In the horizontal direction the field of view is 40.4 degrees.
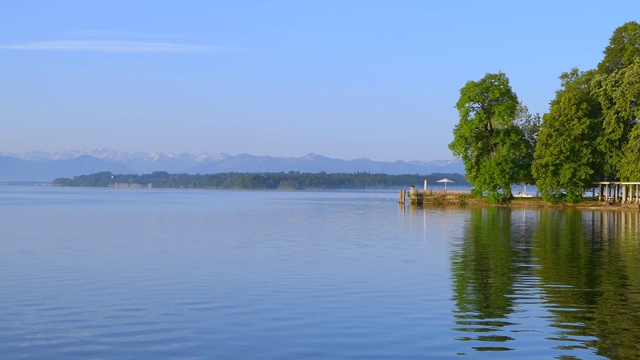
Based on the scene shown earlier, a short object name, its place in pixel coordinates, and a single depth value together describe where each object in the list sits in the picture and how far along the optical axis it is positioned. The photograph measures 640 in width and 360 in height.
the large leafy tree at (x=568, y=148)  87.12
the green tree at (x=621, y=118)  83.44
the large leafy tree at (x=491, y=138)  91.56
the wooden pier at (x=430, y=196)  100.62
